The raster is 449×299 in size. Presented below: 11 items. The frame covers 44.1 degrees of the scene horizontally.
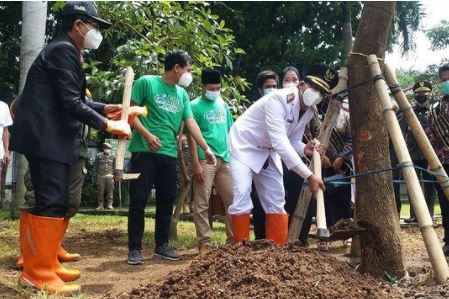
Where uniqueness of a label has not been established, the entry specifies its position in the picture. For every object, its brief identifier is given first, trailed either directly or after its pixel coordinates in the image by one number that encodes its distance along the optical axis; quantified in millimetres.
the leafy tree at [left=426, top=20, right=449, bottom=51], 31531
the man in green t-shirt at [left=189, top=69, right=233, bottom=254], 5648
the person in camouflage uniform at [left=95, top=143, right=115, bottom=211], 13006
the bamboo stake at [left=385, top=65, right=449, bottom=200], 4039
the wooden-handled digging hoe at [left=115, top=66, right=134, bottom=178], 4004
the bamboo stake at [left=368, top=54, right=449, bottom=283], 3512
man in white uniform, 4305
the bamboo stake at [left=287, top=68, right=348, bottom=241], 4195
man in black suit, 3717
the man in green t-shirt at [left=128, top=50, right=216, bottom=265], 4891
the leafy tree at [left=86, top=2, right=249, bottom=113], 6434
